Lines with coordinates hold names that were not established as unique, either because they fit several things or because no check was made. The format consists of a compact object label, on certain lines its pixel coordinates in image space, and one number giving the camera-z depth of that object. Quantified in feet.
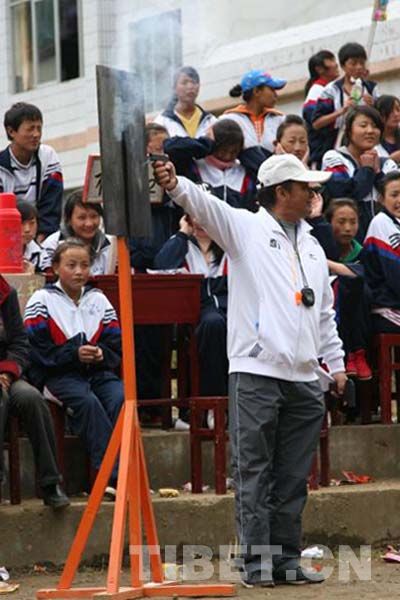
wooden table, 35.17
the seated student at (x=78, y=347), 32.17
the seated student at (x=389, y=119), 44.91
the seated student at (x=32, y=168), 39.24
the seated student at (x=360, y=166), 40.75
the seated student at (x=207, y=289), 35.60
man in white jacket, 28.84
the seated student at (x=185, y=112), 42.24
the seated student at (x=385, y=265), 38.14
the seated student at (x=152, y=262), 36.99
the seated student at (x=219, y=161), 39.22
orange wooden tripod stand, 27.32
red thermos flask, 34.71
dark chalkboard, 27.71
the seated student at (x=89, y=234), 36.60
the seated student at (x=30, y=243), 36.68
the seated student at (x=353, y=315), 37.35
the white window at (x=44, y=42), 68.59
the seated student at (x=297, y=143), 37.93
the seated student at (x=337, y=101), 45.93
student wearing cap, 42.57
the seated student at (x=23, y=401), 31.17
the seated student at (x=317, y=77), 47.29
